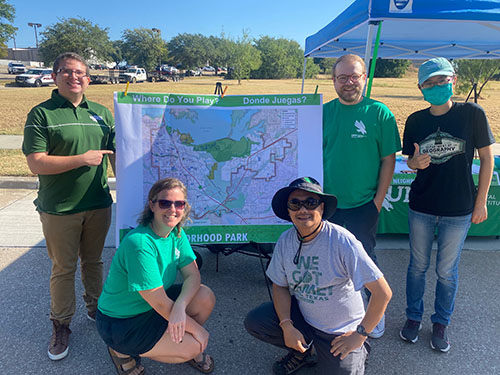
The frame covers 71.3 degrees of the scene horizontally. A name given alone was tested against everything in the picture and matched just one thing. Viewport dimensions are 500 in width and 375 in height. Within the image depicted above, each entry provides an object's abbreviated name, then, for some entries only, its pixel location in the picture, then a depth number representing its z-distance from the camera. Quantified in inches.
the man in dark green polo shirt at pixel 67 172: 86.8
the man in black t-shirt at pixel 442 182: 91.1
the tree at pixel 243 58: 2128.9
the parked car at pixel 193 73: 2563.0
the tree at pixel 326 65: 2602.9
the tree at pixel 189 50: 2856.8
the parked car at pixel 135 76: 1459.2
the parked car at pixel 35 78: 1133.7
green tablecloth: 158.4
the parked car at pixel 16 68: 1501.1
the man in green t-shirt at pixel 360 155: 97.0
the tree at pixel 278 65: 2564.0
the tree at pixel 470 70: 681.0
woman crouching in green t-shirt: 77.3
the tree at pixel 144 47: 2518.5
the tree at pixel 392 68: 2187.5
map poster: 106.4
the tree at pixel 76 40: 1898.4
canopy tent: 121.4
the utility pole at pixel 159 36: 2571.9
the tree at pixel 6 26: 1691.4
